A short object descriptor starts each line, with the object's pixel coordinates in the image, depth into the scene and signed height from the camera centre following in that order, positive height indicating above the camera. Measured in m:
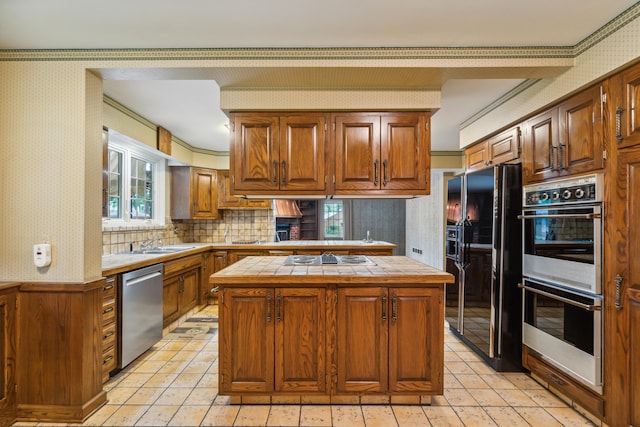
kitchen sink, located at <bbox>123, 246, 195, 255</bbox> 3.72 -0.38
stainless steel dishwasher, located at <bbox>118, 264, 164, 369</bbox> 2.71 -0.83
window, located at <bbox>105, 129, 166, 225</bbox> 3.63 +0.46
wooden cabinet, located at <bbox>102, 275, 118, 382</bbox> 2.49 -0.85
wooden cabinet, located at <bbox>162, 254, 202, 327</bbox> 3.56 -0.81
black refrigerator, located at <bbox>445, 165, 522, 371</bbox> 2.69 -0.38
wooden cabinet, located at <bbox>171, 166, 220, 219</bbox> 4.83 +0.40
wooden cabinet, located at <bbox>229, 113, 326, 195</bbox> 2.58 +0.53
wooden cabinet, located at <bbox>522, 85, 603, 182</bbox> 2.05 +0.57
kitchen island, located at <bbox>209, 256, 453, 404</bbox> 2.17 -0.77
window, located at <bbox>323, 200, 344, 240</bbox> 7.72 -0.01
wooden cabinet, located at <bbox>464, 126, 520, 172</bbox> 2.85 +0.68
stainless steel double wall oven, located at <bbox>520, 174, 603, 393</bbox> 2.00 -0.37
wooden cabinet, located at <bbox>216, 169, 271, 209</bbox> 5.29 +0.30
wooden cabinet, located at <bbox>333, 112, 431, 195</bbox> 2.58 +0.53
